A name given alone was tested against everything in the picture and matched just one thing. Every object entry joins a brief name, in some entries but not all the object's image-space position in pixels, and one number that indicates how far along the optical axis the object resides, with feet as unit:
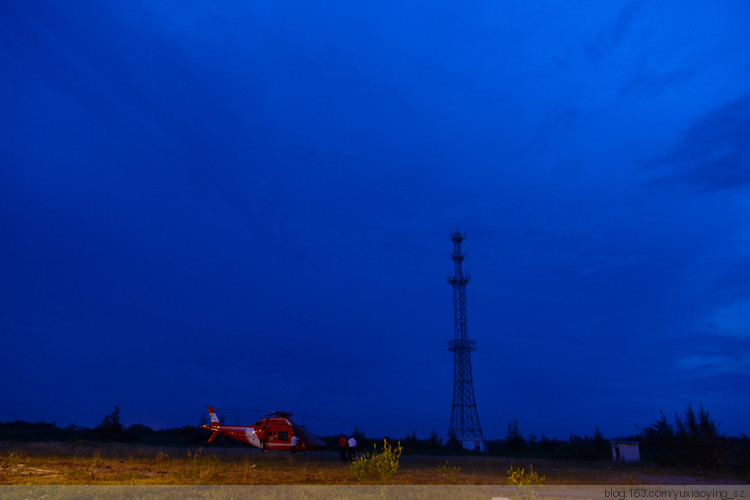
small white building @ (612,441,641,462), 113.70
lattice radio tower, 157.79
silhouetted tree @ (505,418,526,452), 172.55
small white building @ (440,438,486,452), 155.02
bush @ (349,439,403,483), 48.32
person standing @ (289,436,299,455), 93.97
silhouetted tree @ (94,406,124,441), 160.97
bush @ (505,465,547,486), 39.01
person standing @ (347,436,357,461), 84.02
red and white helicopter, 95.20
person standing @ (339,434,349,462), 84.84
